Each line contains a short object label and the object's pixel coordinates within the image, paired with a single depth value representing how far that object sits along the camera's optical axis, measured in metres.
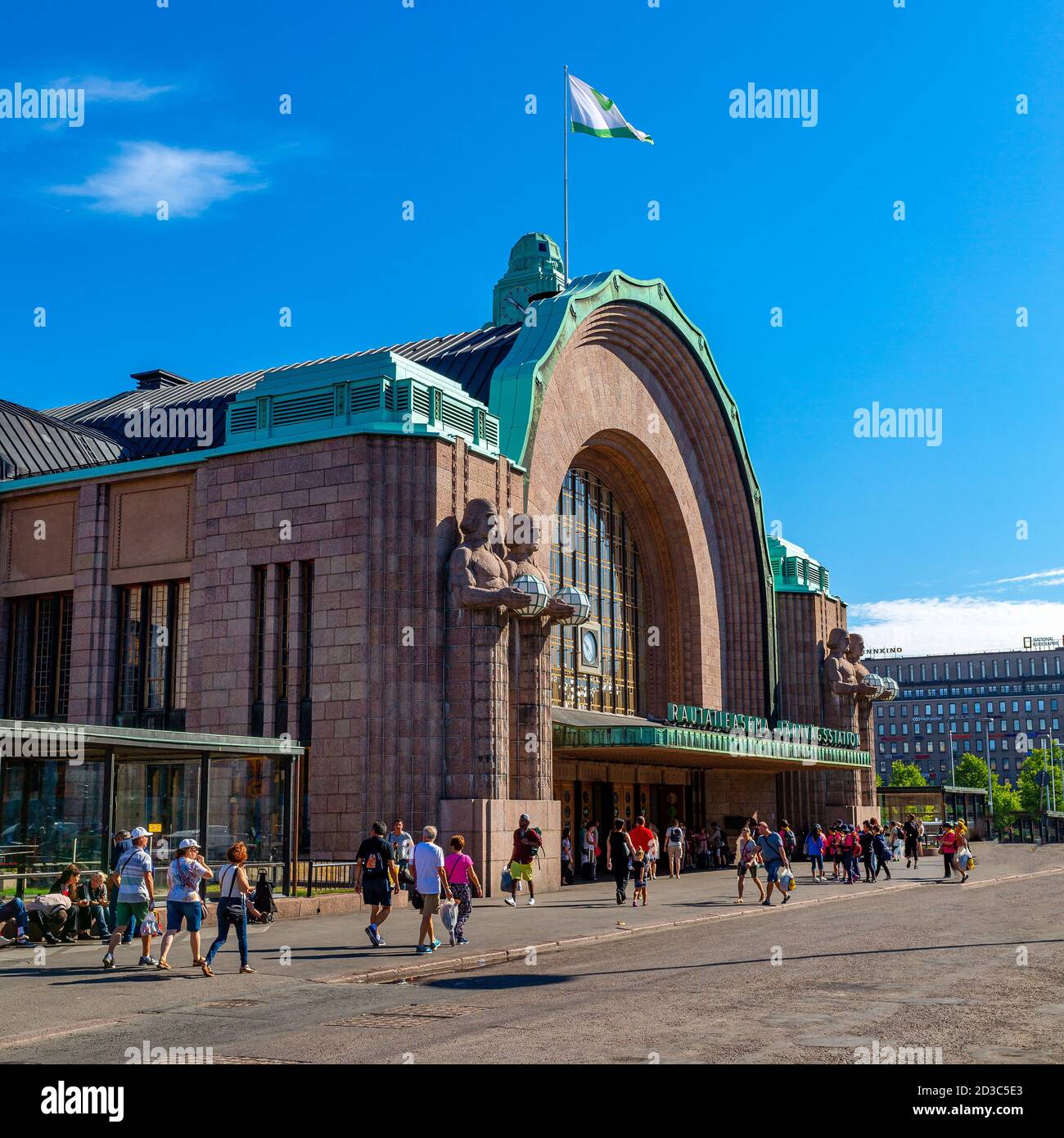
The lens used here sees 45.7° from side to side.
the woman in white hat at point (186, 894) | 16.02
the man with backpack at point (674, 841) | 35.00
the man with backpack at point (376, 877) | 18.62
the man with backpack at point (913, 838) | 40.53
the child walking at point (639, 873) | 25.92
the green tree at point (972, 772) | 137.88
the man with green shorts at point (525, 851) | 25.38
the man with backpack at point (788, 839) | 33.59
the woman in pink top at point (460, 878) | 18.78
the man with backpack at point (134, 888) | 16.52
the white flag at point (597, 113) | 39.47
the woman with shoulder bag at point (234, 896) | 15.86
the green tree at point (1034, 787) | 136.50
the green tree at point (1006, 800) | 136.02
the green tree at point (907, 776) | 140.75
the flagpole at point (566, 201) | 41.75
